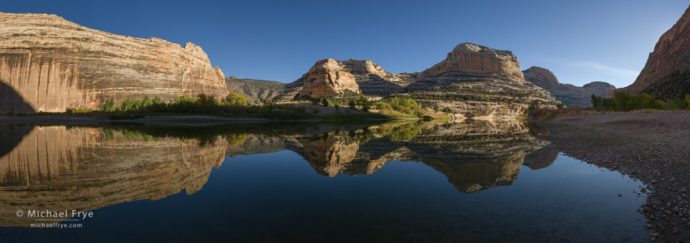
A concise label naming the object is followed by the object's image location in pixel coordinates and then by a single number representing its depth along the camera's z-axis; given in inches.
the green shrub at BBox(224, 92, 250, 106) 5605.3
